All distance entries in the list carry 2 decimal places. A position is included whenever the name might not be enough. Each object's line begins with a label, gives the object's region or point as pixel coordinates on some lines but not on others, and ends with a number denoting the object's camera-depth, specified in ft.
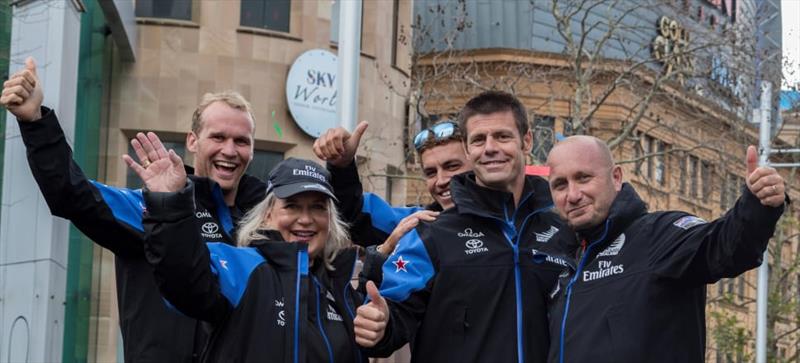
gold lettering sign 70.49
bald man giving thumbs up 20.17
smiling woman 19.81
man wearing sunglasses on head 25.38
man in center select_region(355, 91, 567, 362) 22.57
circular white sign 86.33
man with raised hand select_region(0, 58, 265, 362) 21.67
